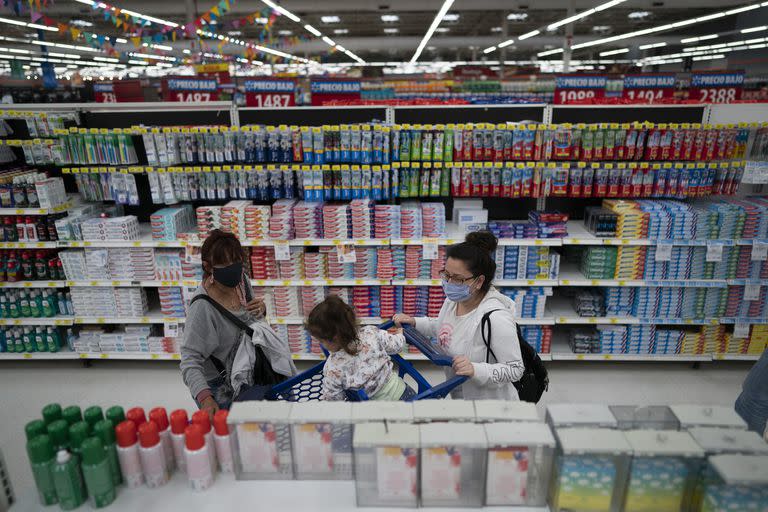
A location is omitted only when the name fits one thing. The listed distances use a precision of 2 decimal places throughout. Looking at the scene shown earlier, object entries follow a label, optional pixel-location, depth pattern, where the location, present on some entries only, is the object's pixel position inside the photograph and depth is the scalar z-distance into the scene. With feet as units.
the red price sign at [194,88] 17.71
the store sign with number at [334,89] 19.63
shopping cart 7.75
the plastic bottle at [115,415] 5.97
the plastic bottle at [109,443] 5.68
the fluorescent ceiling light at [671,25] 46.76
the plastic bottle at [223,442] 5.90
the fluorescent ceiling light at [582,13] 38.18
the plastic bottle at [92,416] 5.97
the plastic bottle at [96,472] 5.46
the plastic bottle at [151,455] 5.76
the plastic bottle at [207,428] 5.86
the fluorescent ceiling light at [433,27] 35.94
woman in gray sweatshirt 8.66
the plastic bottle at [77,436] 5.60
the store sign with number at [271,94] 16.12
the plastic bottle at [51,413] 5.95
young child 7.58
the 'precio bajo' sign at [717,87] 19.38
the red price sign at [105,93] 19.03
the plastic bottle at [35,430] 5.74
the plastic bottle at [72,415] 5.98
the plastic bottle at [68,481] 5.43
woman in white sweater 7.98
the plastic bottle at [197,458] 5.70
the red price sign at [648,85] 17.65
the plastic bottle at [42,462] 5.45
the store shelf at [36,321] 16.03
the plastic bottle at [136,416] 6.03
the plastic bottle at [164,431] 5.98
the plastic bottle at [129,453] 5.72
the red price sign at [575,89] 16.34
